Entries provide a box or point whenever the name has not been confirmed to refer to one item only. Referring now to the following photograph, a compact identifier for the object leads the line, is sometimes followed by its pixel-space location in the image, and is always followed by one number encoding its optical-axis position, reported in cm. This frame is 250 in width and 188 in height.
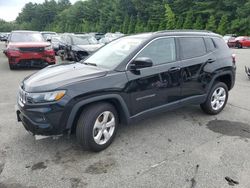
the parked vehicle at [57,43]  1522
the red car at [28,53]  961
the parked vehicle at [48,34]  1865
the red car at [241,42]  2606
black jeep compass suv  317
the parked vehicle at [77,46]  1114
